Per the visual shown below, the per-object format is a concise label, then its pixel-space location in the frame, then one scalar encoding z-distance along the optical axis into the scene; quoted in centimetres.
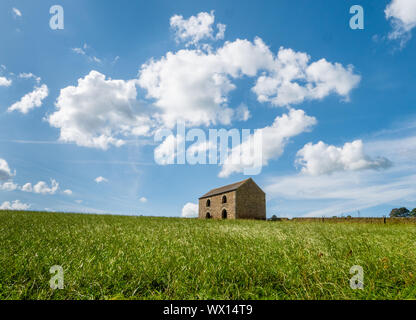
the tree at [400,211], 6725
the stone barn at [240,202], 3219
